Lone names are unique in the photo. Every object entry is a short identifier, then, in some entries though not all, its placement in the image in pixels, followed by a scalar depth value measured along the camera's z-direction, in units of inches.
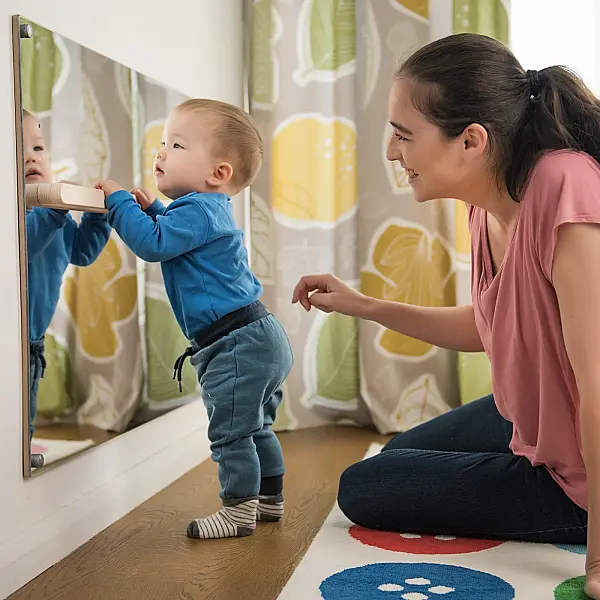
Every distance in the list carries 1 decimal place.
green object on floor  50.1
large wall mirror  57.9
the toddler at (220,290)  63.1
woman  50.0
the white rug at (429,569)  51.4
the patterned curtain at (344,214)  102.8
